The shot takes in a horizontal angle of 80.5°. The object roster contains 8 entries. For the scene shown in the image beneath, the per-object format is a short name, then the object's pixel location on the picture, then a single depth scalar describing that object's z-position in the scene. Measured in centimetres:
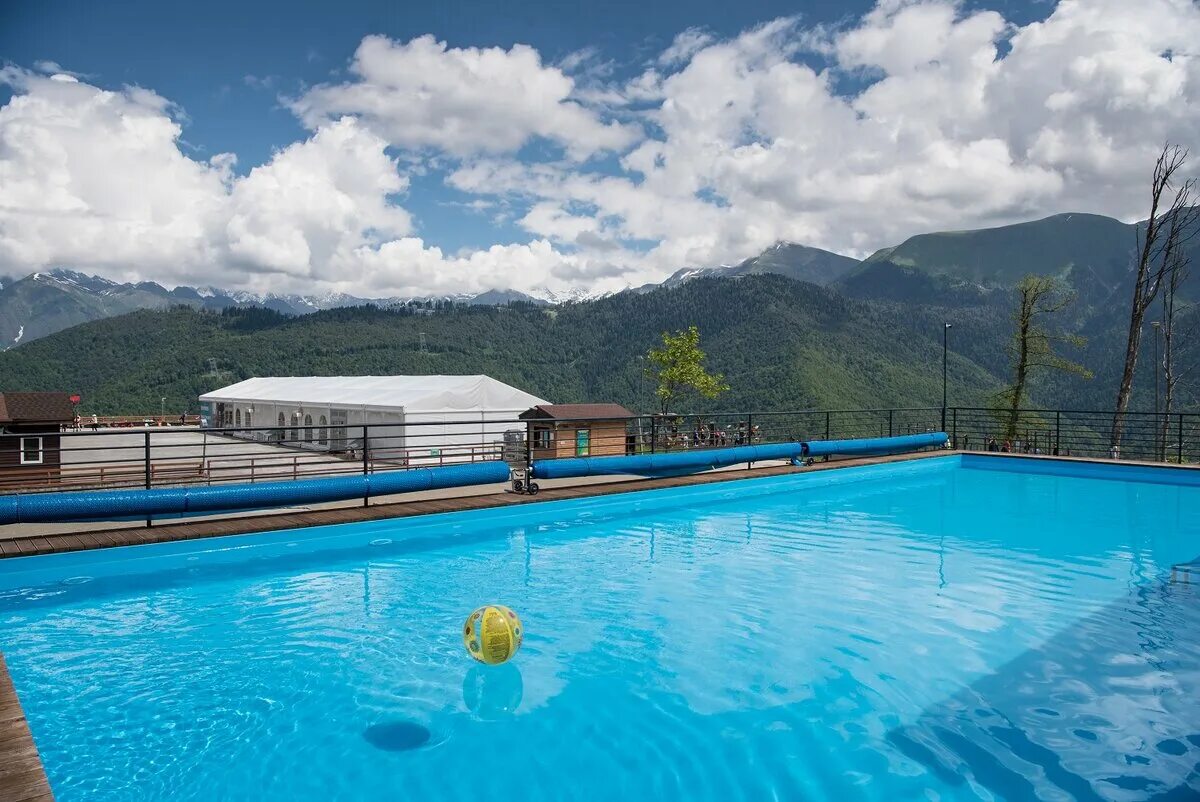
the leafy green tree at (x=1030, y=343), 2430
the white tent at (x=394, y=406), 2436
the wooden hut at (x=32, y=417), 2147
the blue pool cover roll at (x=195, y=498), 715
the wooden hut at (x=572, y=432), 2156
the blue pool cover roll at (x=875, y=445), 1550
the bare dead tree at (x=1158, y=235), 1959
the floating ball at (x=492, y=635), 462
